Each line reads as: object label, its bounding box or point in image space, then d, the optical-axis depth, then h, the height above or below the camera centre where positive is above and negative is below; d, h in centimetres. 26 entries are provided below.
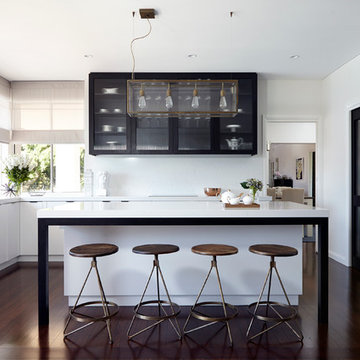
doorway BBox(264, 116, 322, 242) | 824 +54
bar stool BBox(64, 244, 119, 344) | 261 -57
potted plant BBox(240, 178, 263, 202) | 325 -8
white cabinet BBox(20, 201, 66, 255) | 504 -81
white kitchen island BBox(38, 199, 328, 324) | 321 -77
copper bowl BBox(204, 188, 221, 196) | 519 -22
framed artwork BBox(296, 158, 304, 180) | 870 +19
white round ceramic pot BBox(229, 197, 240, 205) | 308 -22
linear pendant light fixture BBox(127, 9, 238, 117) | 329 +73
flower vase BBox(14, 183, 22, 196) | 521 -19
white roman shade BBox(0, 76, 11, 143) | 529 +98
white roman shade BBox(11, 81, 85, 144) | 552 +99
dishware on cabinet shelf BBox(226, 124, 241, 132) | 511 +70
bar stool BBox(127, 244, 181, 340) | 267 -62
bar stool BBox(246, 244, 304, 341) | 262 -57
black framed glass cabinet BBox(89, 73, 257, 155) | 508 +70
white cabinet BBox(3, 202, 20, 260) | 478 -72
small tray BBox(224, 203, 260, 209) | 304 -26
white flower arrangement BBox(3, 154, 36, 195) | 512 +9
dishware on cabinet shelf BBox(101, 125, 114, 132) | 509 +68
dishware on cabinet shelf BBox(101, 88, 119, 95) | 509 +122
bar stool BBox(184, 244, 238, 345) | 260 -55
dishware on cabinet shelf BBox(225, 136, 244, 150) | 511 +47
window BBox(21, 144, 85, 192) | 570 +16
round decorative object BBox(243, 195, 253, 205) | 311 -21
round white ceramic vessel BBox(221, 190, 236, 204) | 315 -18
